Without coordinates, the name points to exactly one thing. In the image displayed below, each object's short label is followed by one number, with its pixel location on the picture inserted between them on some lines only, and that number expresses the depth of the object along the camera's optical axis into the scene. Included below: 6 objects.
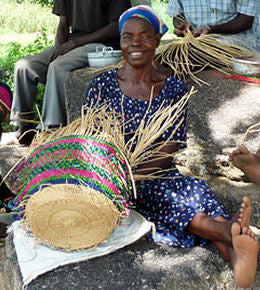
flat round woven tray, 2.21
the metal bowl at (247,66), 3.69
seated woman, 2.21
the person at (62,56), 4.22
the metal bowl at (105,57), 4.07
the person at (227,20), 4.21
